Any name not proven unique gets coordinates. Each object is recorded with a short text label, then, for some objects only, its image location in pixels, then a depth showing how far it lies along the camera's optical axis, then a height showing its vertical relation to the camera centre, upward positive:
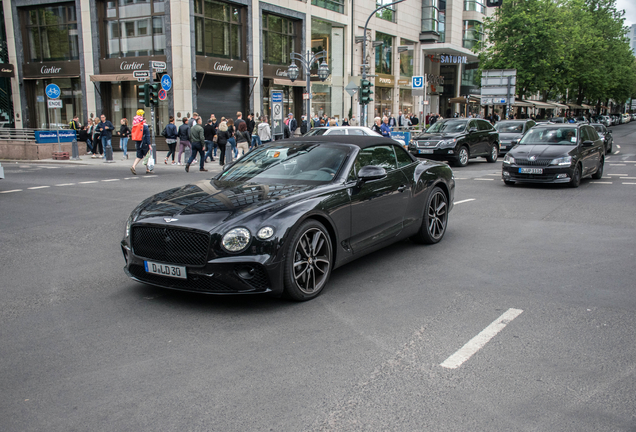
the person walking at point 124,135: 24.52 -0.49
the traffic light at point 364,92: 27.67 +1.44
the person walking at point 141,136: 18.61 -0.41
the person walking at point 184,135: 21.04 -0.43
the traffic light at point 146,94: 21.27 +1.09
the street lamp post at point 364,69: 29.95 +2.83
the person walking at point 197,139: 19.36 -0.54
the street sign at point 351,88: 27.58 +1.63
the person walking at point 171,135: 21.66 -0.44
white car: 17.81 -0.26
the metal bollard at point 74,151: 23.93 -1.13
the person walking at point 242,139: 21.00 -0.60
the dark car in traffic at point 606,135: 26.53 -0.69
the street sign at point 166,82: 24.95 +1.80
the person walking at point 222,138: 21.62 -0.57
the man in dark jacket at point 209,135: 22.11 -0.47
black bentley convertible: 4.80 -0.88
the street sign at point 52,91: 24.25 +1.40
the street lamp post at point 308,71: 27.27 +2.55
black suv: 21.09 -0.76
